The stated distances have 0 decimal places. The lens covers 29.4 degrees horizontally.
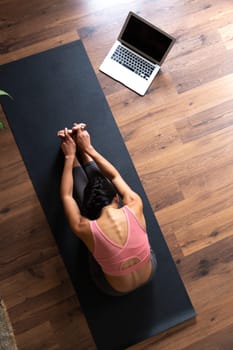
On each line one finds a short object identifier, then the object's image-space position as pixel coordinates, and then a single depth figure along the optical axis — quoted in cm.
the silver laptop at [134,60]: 190
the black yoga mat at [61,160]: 180
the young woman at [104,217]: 151
